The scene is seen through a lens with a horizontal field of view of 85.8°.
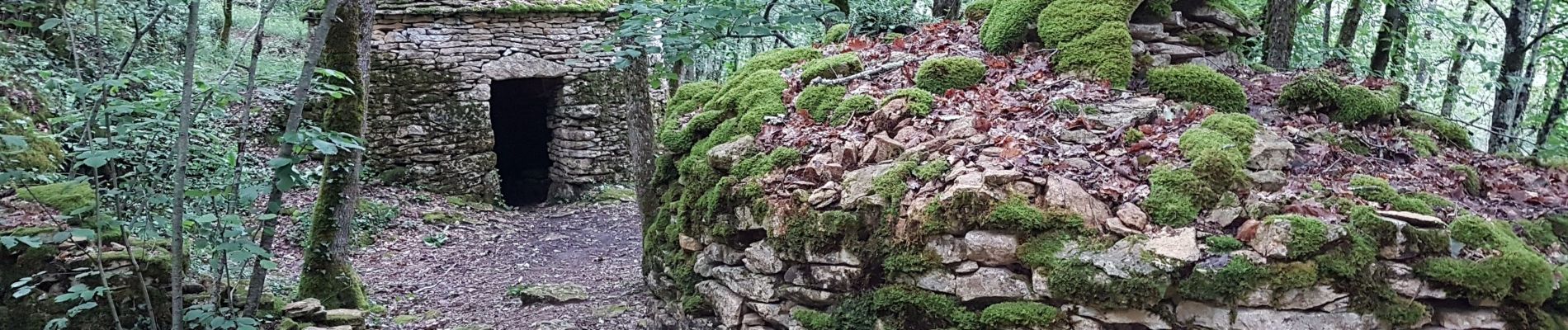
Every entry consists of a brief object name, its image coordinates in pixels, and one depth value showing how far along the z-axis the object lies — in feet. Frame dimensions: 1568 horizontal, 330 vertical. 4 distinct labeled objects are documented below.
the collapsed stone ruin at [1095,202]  9.48
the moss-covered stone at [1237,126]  12.18
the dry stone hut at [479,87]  33.65
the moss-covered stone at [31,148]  18.07
